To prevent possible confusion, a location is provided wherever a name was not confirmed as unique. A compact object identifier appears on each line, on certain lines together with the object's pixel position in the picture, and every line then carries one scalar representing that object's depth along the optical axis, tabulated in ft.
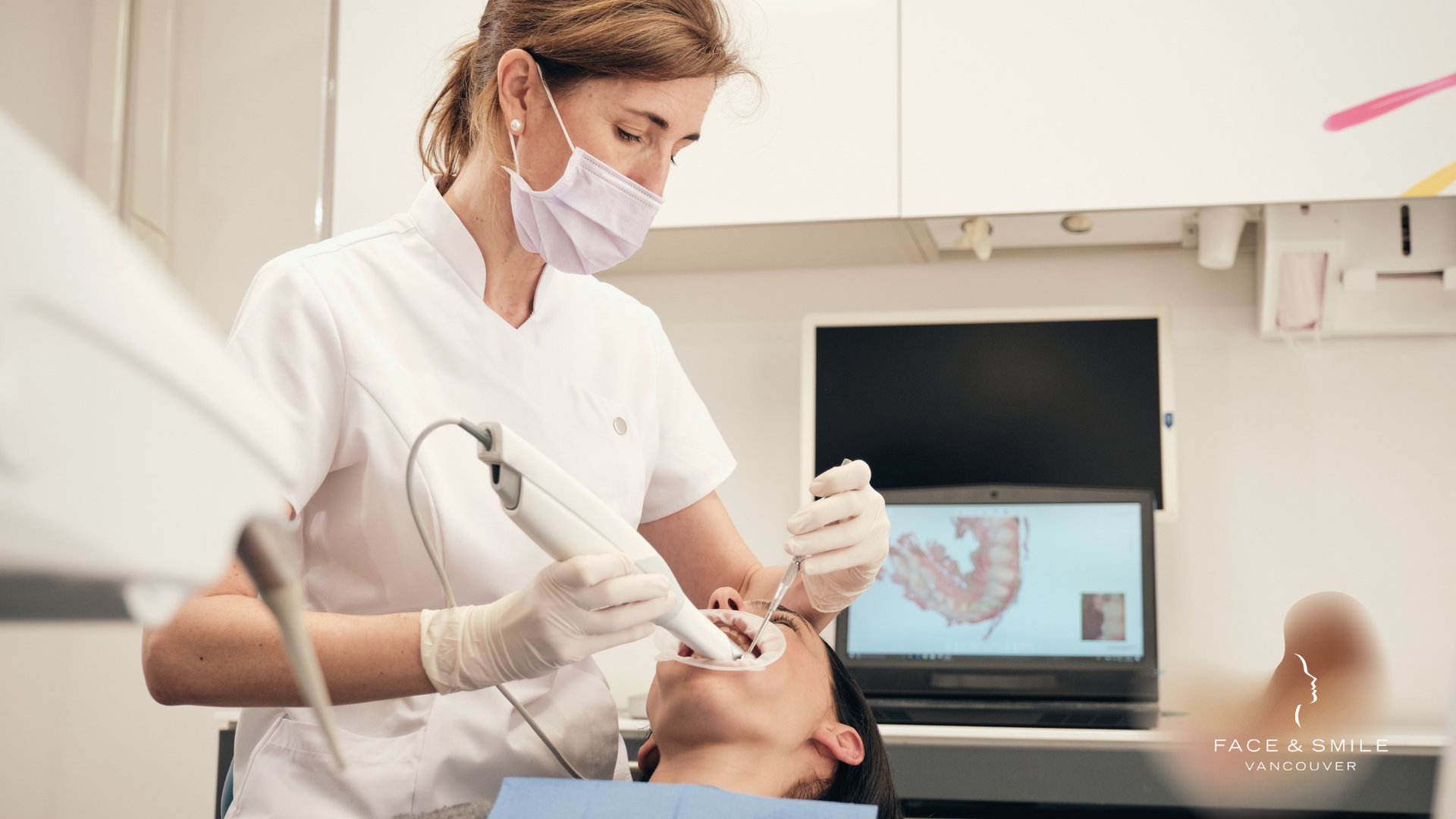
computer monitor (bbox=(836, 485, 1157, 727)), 6.61
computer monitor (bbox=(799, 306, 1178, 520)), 7.22
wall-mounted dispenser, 6.71
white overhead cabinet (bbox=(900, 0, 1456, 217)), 6.19
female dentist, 3.16
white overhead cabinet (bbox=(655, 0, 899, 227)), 6.86
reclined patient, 4.21
